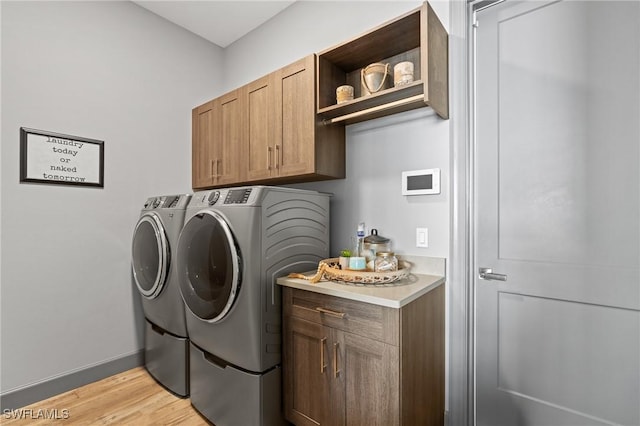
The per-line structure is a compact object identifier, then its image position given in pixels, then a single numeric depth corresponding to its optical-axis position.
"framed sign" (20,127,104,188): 1.95
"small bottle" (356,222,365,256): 1.79
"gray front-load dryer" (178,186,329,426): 1.57
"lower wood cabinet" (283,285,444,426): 1.27
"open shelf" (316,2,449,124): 1.53
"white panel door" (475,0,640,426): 1.32
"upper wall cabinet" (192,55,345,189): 1.92
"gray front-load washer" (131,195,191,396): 2.02
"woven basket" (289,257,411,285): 1.49
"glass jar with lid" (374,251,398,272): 1.61
